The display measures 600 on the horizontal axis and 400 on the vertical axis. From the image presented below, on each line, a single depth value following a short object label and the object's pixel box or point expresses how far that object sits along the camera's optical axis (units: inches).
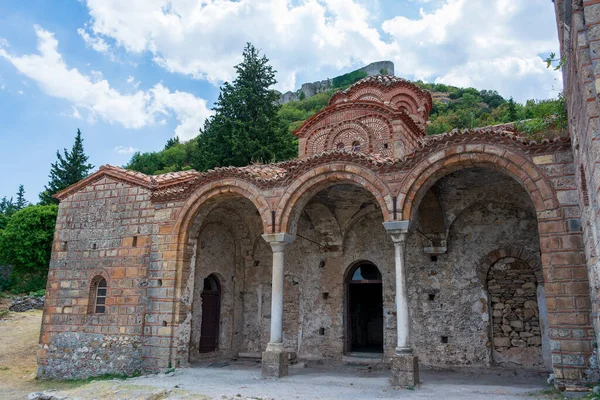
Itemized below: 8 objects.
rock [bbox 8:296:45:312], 792.9
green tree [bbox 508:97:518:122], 1293.1
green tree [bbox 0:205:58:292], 889.5
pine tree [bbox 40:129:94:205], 1226.9
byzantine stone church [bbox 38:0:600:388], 326.0
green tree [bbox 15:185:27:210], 2160.9
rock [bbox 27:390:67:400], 325.6
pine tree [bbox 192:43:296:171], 896.9
